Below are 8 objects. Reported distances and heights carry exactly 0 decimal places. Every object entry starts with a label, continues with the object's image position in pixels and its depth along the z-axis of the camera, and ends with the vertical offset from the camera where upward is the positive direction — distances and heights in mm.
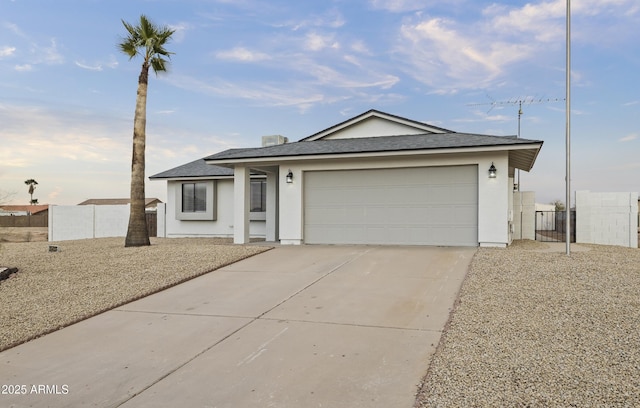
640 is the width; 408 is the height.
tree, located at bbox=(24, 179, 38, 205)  67556 +3623
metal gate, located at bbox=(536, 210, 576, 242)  15969 -1041
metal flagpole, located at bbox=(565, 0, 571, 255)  10438 +2276
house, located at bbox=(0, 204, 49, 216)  51638 -223
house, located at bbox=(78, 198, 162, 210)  60794 +949
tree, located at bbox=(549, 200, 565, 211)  32750 +351
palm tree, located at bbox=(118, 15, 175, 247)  13047 +2992
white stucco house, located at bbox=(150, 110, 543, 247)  11344 +623
